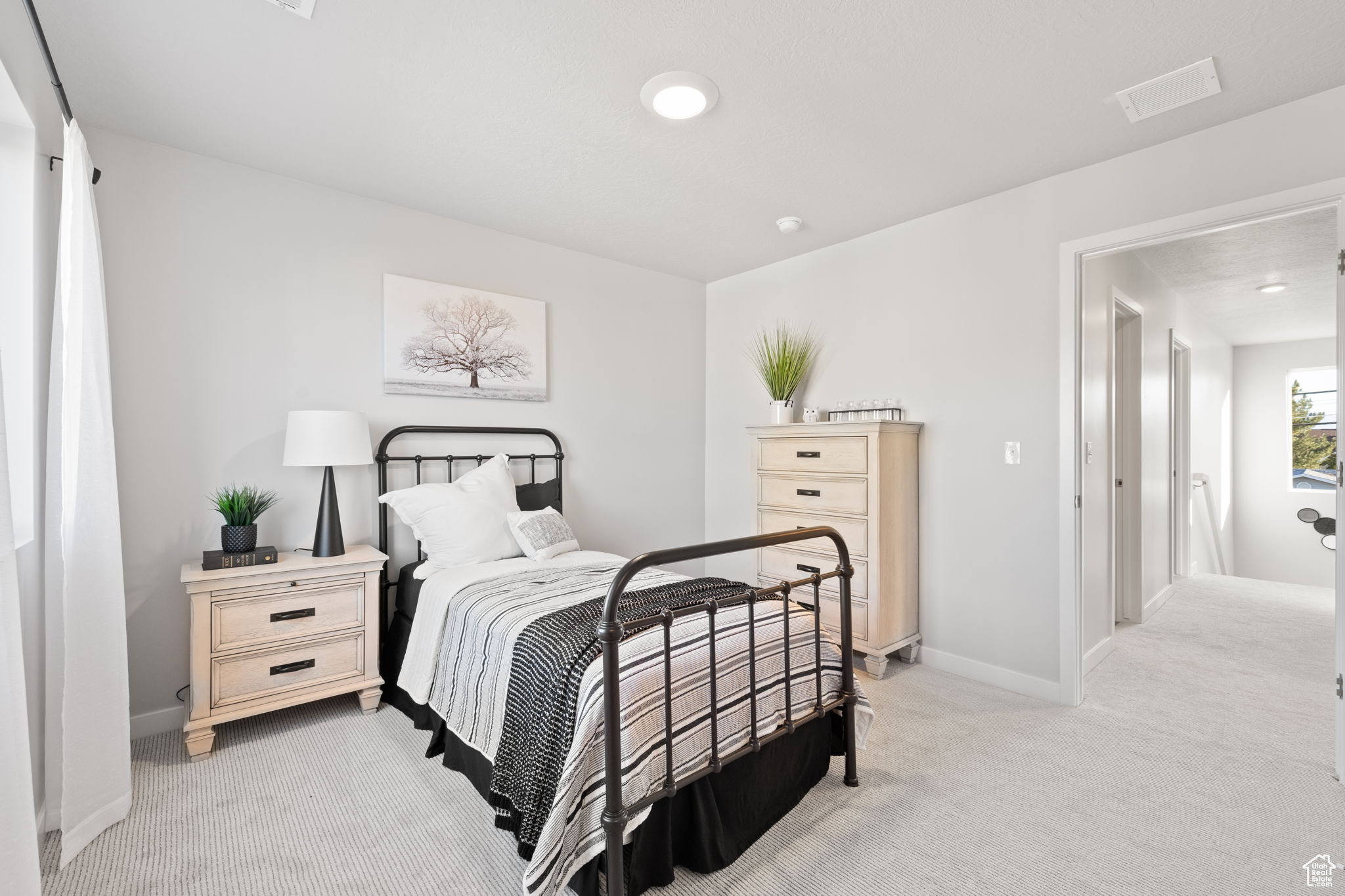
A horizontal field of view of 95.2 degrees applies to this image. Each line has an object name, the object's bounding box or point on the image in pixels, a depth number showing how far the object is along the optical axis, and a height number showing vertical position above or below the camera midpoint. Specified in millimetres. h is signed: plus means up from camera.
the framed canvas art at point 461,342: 3254 +587
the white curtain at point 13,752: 1058 -538
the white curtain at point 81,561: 1887 -348
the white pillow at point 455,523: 2898 -370
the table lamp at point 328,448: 2686 -3
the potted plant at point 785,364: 3957 +515
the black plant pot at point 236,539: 2555 -379
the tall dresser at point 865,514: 3209 -405
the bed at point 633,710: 1543 -822
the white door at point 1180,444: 5242 -62
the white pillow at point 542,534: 3061 -455
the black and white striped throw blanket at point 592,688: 1534 -764
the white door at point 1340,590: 2217 -562
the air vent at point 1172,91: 2131 +1256
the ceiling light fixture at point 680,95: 2143 +1263
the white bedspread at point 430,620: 2500 -738
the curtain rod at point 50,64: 1707 +1183
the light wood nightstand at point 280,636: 2383 -784
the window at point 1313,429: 6191 +66
